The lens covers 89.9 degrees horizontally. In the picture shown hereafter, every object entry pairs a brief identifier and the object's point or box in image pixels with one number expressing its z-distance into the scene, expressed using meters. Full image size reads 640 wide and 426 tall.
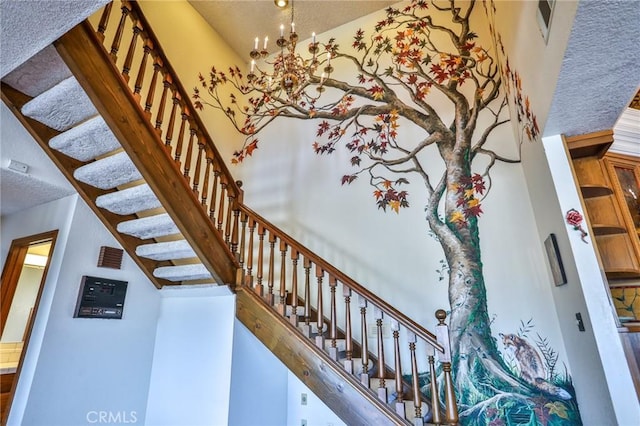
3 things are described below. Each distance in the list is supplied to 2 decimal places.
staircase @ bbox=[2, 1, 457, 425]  2.10
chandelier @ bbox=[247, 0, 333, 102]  2.60
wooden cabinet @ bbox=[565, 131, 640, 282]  2.18
